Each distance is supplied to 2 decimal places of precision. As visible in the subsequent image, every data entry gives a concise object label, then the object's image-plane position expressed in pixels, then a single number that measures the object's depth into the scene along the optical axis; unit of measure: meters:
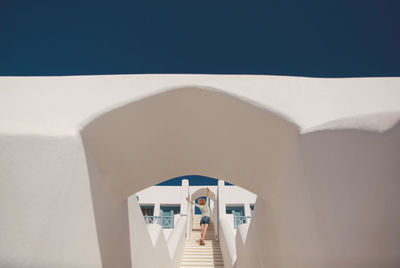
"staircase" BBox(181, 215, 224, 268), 6.48
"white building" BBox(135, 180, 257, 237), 15.49
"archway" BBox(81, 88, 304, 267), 2.34
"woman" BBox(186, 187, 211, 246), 7.93
